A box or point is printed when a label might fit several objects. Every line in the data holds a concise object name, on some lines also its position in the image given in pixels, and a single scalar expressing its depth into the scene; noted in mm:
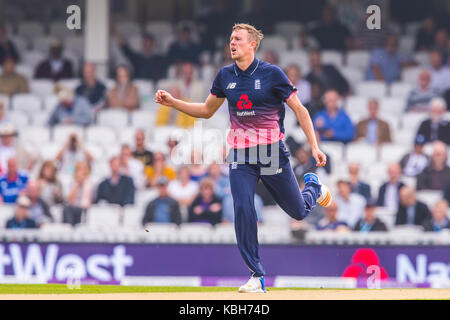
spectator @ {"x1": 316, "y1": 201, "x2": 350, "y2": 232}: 13852
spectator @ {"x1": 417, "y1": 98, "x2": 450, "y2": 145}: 15375
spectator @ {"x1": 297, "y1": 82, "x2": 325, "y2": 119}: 15812
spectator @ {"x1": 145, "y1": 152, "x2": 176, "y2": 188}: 15125
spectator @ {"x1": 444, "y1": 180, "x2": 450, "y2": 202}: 14477
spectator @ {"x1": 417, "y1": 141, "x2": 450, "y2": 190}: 14641
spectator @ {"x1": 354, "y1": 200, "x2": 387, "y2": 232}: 13698
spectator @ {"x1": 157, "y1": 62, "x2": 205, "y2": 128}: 16469
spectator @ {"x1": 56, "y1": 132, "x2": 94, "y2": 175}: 15783
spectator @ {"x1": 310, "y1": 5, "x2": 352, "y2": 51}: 18328
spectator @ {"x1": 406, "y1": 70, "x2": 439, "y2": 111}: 16391
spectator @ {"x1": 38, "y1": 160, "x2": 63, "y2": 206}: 14992
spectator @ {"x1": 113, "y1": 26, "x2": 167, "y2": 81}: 18328
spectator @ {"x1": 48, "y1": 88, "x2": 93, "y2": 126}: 16906
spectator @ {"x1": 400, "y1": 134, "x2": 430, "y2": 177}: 14914
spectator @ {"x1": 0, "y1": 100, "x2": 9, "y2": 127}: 16734
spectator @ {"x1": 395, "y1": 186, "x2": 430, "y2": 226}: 13945
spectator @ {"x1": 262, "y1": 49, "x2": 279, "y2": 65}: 16469
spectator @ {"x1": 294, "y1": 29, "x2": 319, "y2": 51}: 18297
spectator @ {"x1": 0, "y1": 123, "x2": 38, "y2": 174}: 15812
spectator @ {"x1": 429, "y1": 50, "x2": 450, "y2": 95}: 16711
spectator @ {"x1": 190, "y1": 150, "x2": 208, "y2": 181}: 14951
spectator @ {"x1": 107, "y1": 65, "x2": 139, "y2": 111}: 17234
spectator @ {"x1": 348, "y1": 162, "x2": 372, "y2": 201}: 14469
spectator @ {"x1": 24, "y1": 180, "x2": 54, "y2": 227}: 14500
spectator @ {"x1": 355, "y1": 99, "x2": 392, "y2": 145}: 15812
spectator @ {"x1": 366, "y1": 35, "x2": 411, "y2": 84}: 17453
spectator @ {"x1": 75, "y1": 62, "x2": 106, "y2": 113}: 17156
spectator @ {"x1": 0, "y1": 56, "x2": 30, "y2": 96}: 18062
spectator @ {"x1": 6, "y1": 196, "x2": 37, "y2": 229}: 14341
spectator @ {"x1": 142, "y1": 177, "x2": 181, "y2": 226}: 14219
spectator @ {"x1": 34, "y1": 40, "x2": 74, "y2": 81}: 18500
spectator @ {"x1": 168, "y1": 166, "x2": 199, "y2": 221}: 14617
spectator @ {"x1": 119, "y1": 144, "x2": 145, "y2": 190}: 15164
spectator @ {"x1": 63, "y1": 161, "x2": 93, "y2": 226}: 14617
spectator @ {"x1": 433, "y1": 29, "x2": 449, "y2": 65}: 17547
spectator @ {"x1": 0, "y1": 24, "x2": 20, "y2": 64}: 19156
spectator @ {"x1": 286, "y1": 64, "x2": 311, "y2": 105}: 16312
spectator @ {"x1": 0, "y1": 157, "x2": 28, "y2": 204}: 15141
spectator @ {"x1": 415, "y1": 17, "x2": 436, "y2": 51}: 18062
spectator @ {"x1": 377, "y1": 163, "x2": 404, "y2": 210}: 14375
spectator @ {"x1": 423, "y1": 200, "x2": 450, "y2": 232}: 13695
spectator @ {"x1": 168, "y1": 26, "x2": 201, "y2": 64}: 18156
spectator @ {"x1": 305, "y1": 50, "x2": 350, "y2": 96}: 16734
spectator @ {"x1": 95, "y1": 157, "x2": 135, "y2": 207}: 14859
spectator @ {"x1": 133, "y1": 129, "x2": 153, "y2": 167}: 15336
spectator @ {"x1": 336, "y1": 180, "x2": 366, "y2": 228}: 14078
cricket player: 8781
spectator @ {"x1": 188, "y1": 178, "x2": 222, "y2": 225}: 14211
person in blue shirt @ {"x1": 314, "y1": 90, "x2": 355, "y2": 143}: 15492
